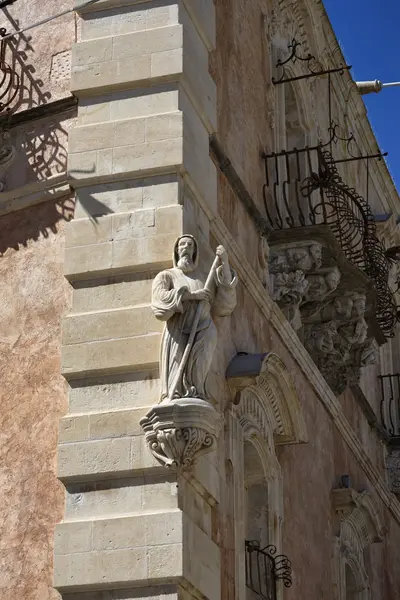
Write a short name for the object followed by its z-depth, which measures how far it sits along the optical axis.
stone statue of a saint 10.91
